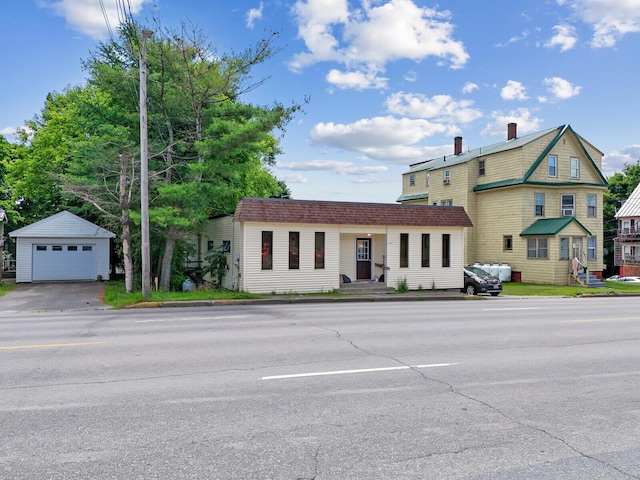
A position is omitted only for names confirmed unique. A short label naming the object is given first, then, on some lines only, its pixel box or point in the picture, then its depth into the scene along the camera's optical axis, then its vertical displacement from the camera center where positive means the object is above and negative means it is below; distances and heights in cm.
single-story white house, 2225 +59
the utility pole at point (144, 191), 1888 +239
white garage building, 2948 +43
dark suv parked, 2602 -131
